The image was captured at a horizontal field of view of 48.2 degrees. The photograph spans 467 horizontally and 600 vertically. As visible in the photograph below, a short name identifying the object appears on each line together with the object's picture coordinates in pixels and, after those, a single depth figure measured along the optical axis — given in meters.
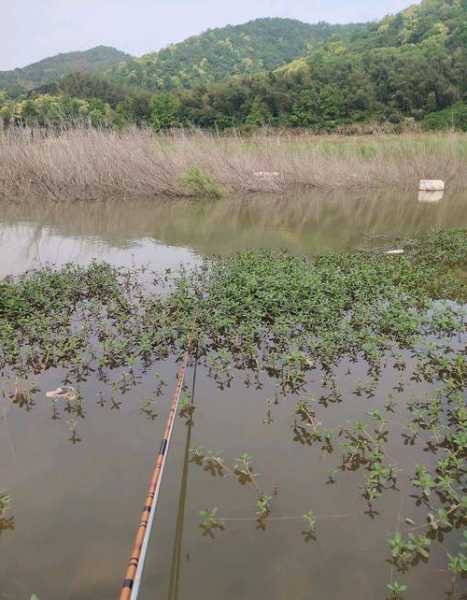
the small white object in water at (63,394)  3.35
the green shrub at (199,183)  12.37
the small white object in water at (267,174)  13.69
